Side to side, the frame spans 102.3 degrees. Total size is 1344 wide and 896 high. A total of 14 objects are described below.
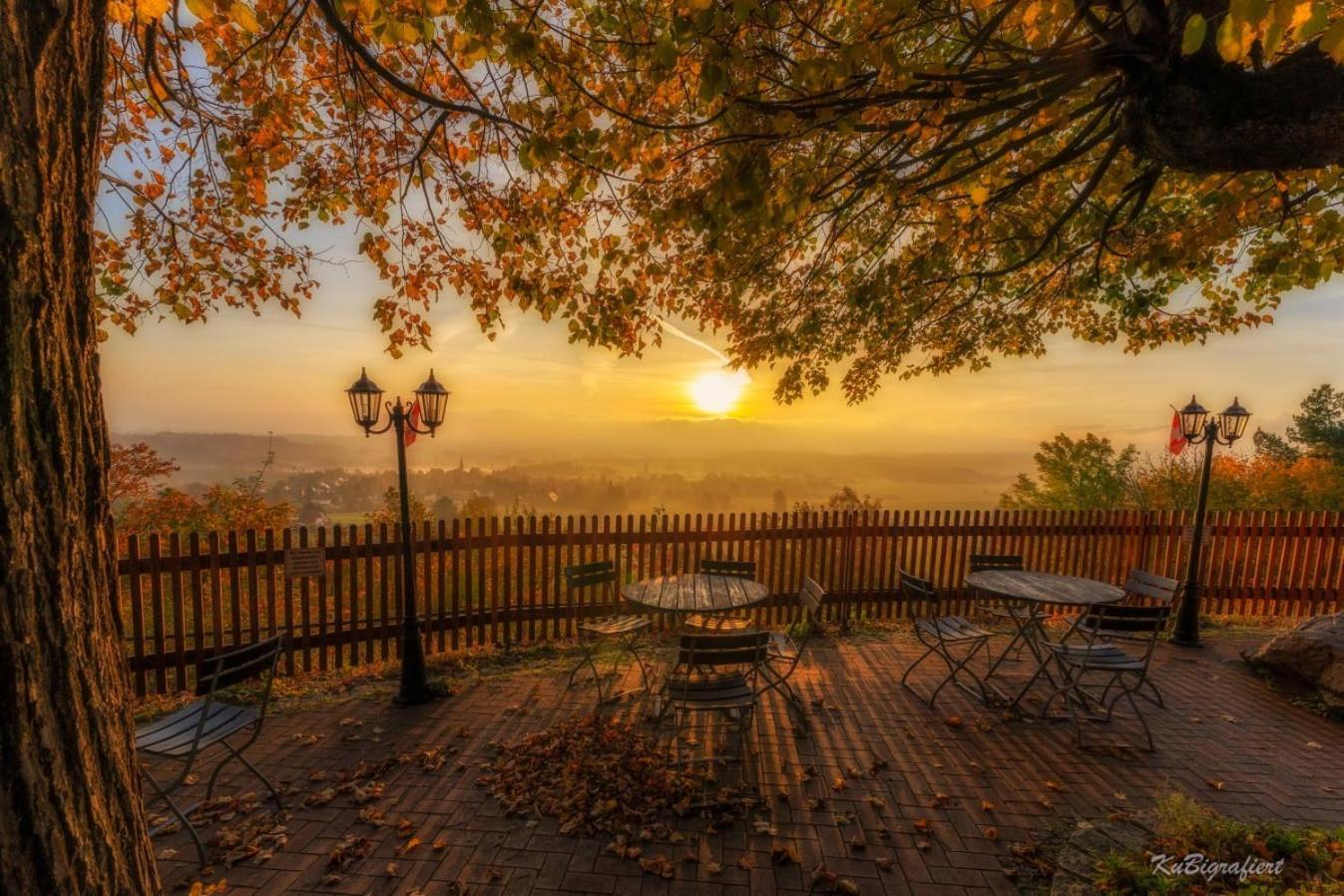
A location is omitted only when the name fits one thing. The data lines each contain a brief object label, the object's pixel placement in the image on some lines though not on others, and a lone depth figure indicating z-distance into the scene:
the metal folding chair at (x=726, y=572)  6.23
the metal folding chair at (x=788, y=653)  4.75
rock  5.33
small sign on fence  5.56
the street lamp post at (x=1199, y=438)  7.11
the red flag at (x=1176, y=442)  8.13
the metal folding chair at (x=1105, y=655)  4.66
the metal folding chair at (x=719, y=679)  3.99
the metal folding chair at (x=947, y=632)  5.25
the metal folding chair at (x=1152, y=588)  5.55
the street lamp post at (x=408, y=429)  5.25
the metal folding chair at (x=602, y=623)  5.34
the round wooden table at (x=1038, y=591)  5.14
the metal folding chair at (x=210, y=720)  3.20
